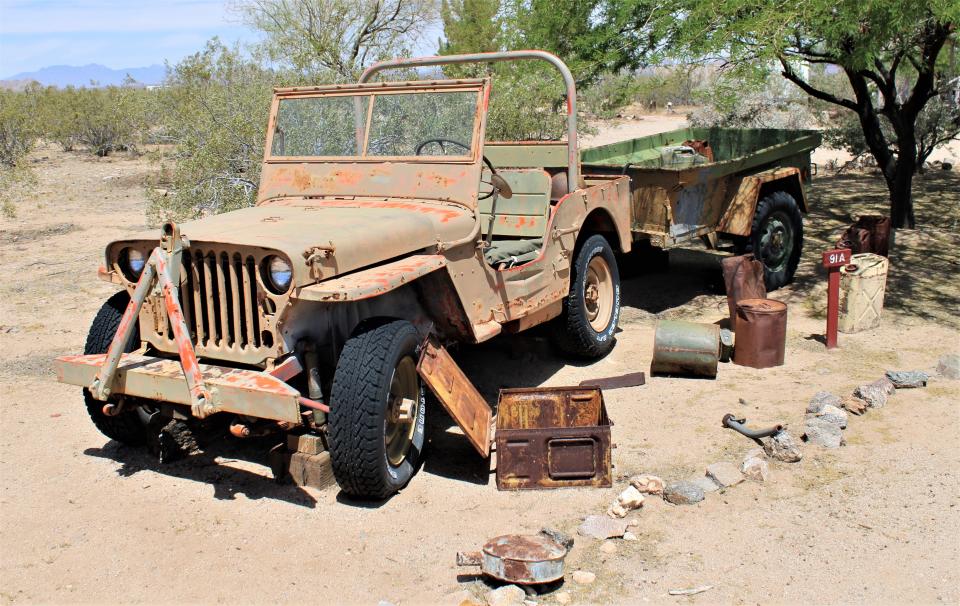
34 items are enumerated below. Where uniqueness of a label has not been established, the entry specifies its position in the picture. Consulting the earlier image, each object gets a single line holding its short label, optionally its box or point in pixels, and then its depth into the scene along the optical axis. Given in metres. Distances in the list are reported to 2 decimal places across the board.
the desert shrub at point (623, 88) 8.69
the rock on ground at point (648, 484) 4.38
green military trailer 7.32
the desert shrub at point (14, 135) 14.88
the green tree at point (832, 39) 6.65
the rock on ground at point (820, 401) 5.27
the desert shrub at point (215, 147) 9.14
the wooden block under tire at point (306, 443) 4.53
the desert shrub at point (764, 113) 16.17
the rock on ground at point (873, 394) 5.36
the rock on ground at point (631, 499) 4.23
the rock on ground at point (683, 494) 4.27
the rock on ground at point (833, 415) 5.06
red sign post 6.54
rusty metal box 4.46
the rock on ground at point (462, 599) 3.50
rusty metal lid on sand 3.57
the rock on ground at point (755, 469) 4.49
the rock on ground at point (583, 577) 3.63
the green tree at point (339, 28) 14.73
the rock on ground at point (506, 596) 3.48
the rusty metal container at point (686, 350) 6.03
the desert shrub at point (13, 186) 12.01
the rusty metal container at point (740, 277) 7.05
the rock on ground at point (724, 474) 4.43
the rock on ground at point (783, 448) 4.68
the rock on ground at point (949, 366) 5.79
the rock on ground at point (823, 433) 4.85
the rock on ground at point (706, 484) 4.39
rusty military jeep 4.06
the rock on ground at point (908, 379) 5.64
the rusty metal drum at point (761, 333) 6.18
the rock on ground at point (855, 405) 5.28
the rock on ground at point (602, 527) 3.98
